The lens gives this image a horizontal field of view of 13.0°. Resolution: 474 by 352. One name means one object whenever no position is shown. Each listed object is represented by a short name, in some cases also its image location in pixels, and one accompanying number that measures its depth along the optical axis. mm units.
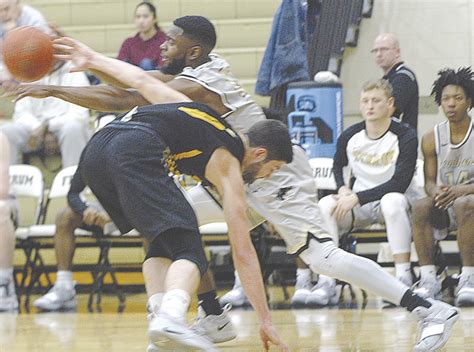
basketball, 8177
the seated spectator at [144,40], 16195
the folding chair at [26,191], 14190
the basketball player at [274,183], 8751
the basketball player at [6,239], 13113
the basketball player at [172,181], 7401
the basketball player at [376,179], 12631
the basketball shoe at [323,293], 12603
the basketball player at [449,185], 12315
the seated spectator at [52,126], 15060
